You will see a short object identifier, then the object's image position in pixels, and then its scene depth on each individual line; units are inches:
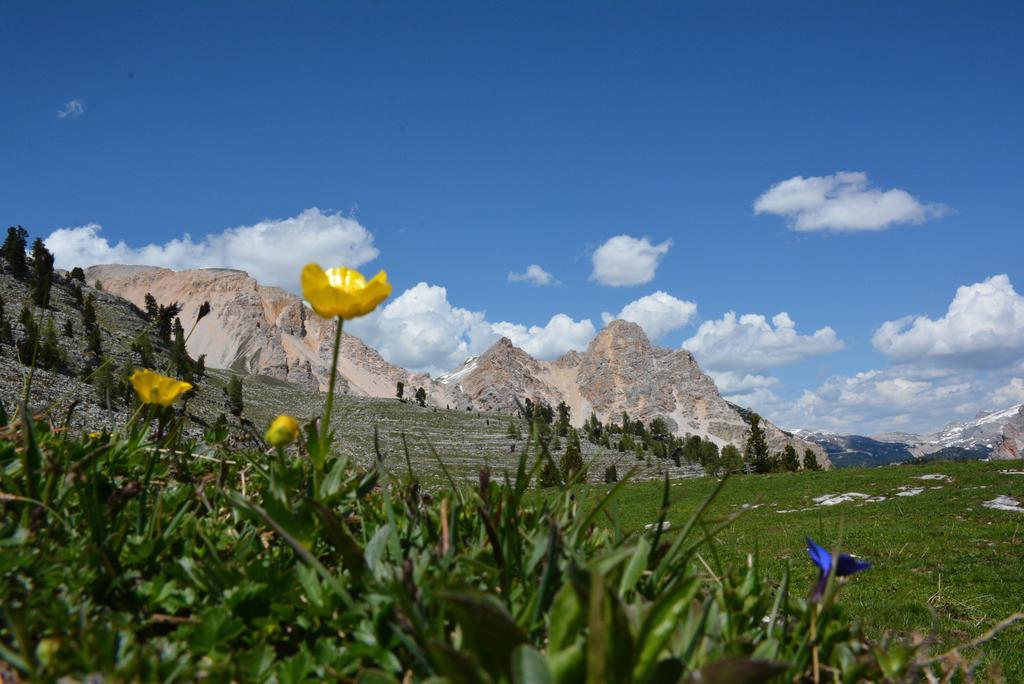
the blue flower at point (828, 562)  54.2
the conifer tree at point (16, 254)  2267.5
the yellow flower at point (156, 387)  75.4
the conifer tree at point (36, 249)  1773.4
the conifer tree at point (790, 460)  1747.0
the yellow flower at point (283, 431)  59.0
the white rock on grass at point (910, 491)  898.1
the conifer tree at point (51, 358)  1422.2
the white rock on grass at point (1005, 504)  713.0
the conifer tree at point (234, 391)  2005.4
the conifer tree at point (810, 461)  1837.8
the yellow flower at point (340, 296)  56.6
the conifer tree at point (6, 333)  1510.8
